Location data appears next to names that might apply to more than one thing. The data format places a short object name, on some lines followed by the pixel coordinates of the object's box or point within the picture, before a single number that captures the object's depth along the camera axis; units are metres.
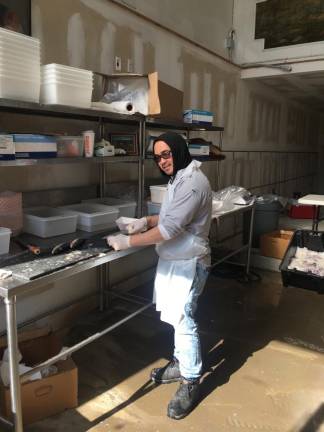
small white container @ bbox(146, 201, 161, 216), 2.69
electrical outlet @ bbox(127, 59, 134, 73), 2.91
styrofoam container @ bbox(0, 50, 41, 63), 1.59
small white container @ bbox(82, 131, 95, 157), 2.08
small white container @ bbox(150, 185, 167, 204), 2.70
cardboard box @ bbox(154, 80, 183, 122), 2.49
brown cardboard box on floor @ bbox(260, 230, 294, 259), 4.05
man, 1.84
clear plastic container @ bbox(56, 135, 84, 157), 1.98
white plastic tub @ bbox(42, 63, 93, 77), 1.82
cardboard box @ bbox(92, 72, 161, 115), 2.43
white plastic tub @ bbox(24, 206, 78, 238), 2.05
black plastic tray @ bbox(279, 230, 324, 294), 3.25
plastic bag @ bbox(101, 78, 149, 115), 2.48
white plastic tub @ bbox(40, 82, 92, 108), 1.84
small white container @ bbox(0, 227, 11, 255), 1.76
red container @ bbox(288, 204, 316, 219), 5.49
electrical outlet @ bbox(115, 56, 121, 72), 2.79
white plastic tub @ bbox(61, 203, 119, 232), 2.24
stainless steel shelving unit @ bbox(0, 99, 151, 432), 1.44
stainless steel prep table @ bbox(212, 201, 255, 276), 2.97
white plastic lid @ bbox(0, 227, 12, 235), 1.77
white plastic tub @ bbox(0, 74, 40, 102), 1.61
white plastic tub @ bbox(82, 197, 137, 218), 2.56
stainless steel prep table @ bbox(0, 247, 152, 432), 1.42
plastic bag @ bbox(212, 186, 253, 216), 3.04
